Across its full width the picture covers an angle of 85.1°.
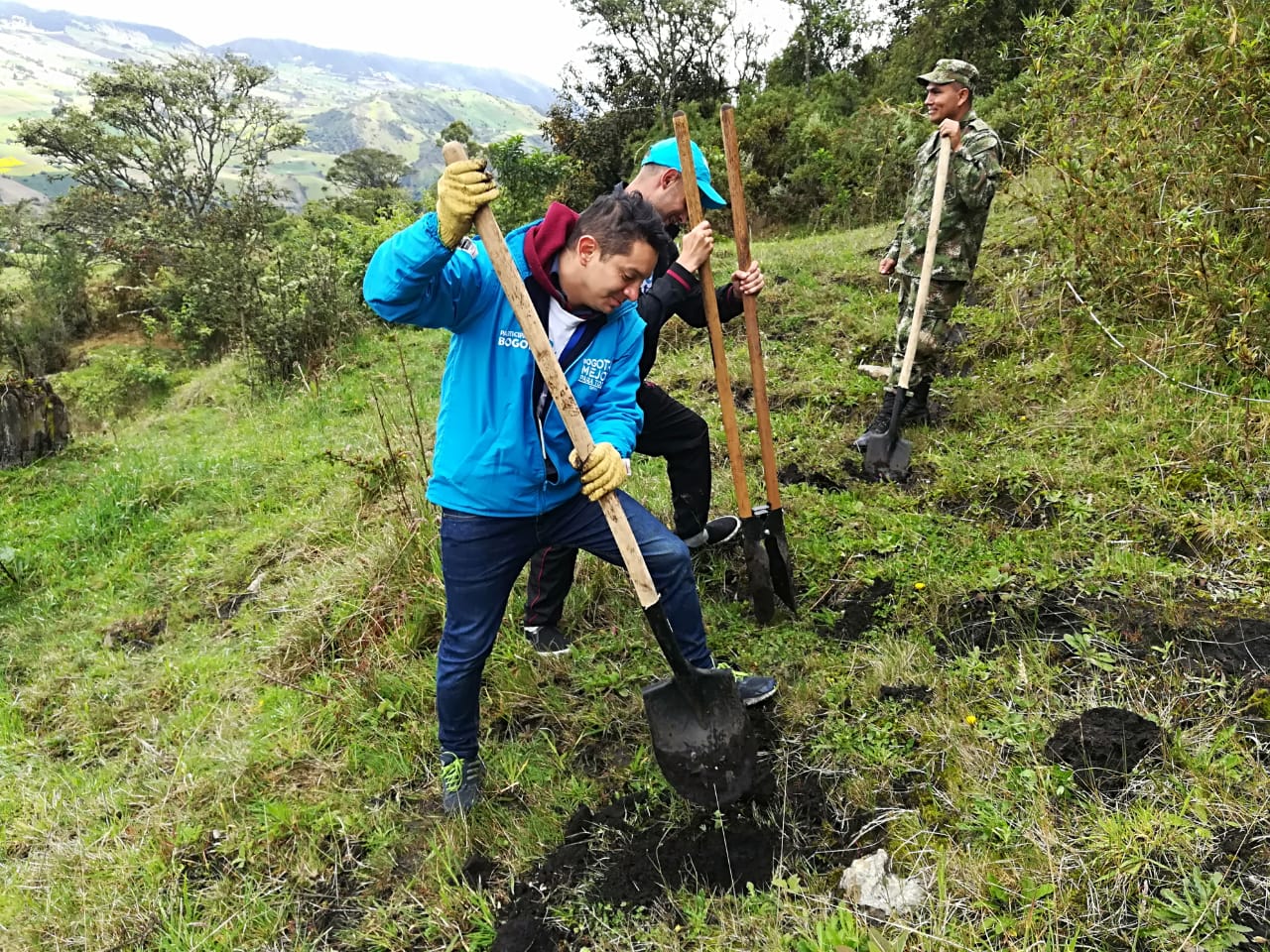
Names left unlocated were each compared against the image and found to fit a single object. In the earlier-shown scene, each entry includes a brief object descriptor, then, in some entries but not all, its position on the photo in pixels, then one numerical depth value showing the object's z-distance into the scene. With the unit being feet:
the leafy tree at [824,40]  61.87
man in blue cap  9.04
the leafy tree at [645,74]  65.77
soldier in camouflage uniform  12.68
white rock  5.59
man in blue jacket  5.76
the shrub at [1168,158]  10.15
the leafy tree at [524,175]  51.96
